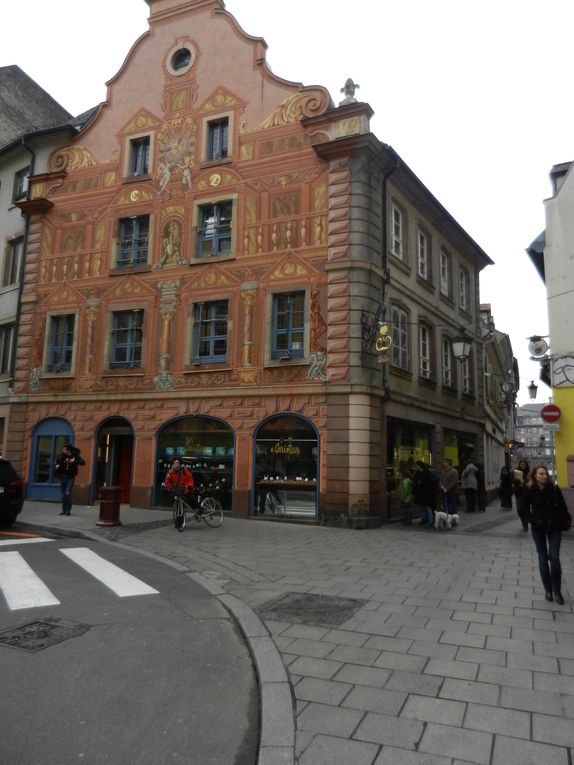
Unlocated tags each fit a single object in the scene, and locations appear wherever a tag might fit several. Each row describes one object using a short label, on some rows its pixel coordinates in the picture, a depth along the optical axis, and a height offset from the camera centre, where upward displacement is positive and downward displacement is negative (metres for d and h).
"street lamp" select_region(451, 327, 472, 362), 17.75 +3.88
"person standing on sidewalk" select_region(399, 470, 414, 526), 15.25 -0.48
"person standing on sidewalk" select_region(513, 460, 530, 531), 12.57 -0.05
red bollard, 13.29 -0.85
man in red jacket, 13.34 -0.20
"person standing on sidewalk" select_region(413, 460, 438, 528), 14.94 -0.39
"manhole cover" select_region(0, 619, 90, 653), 5.09 -1.49
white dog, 14.70 -1.08
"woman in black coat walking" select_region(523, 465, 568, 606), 7.08 -0.52
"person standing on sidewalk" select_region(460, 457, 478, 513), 20.03 -0.24
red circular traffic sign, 14.27 +1.56
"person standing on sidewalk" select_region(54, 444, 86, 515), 15.18 -0.11
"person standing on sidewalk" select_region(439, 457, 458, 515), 16.20 -0.26
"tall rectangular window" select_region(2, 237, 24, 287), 22.22 +7.67
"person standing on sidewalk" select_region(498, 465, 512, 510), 21.52 -0.42
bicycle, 13.14 -0.93
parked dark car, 12.75 -0.59
